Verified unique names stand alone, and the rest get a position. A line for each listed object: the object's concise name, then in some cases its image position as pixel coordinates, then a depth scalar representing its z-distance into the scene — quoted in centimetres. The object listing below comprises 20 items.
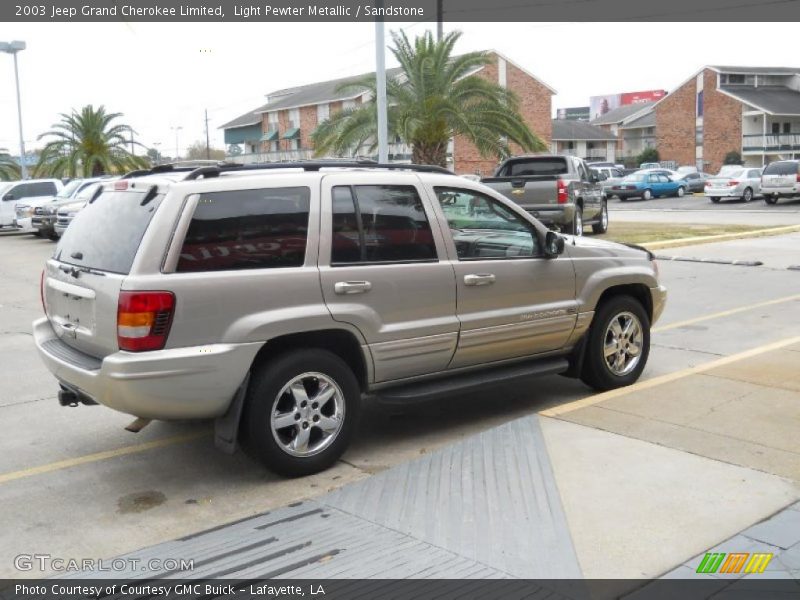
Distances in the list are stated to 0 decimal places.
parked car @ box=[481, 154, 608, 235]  1752
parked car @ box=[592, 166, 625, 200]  4422
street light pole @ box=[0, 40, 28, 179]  3831
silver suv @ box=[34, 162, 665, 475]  466
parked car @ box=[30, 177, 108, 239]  2359
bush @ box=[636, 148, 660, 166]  7394
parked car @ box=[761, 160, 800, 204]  3331
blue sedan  4253
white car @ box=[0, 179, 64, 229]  2778
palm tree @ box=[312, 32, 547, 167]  2219
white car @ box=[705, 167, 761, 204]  3675
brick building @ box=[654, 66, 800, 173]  6519
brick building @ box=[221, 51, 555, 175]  5384
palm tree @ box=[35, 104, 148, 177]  3612
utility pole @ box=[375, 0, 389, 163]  1486
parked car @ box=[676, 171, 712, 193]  4597
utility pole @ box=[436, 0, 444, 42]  2592
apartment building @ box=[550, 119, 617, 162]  8081
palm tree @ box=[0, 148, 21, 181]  5325
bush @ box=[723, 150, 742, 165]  6525
